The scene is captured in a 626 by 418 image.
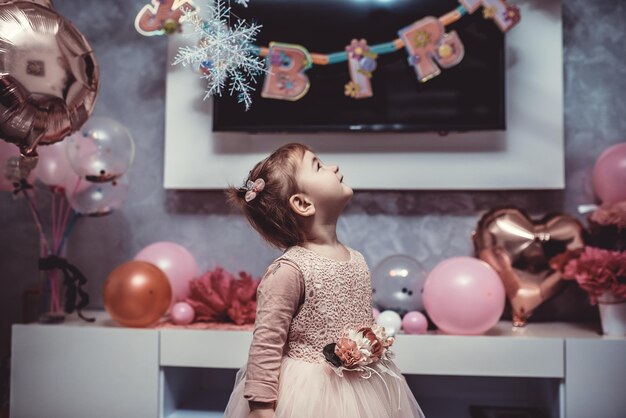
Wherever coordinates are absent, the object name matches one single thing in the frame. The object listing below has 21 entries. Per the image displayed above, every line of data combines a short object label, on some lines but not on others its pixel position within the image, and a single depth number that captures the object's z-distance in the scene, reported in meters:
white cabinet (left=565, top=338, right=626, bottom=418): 1.99
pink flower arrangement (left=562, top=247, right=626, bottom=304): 2.02
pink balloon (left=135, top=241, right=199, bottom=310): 2.30
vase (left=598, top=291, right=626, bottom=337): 2.06
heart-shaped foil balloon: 2.22
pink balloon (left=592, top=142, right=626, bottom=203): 2.18
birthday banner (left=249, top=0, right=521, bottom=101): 2.29
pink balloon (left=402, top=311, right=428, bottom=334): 2.10
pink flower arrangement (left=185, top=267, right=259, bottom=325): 2.18
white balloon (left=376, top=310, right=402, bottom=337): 2.06
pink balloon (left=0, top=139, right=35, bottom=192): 2.16
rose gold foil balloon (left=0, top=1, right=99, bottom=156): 1.51
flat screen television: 2.31
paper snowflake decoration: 1.45
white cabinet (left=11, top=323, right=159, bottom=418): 2.13
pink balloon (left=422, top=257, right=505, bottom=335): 2.01
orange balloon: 2.09
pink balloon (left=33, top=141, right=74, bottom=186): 2.25
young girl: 1.34
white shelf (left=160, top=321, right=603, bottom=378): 2.01
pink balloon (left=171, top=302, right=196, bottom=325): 2.20
